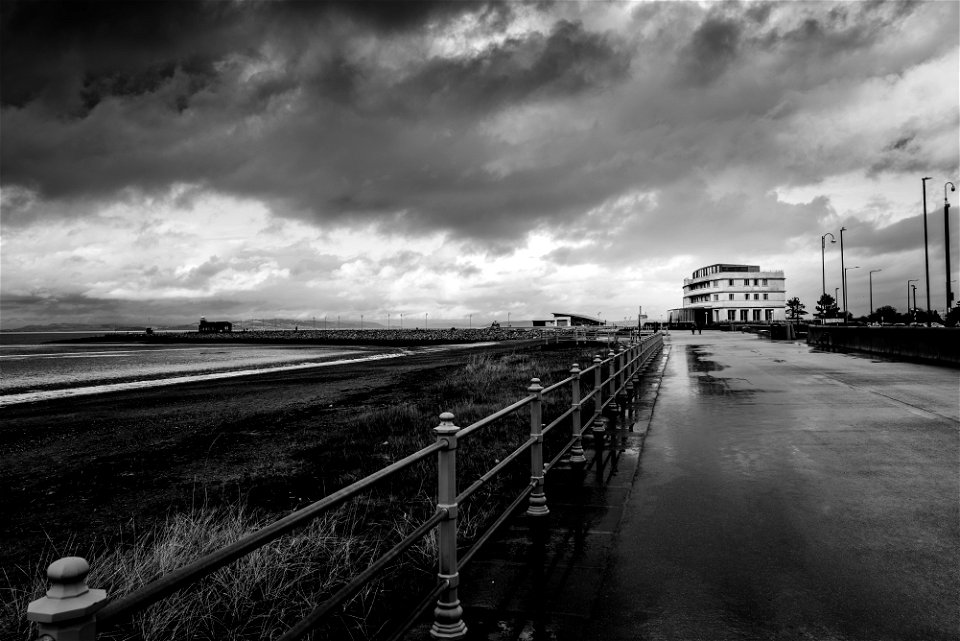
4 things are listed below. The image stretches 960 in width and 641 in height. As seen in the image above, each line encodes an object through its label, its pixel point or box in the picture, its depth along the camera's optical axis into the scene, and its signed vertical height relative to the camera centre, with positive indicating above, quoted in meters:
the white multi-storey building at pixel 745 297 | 123.25 +6.11
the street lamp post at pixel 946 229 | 31.95 +4.99
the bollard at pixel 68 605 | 1.52 -0.67
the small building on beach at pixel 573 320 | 158.79 +2.71
